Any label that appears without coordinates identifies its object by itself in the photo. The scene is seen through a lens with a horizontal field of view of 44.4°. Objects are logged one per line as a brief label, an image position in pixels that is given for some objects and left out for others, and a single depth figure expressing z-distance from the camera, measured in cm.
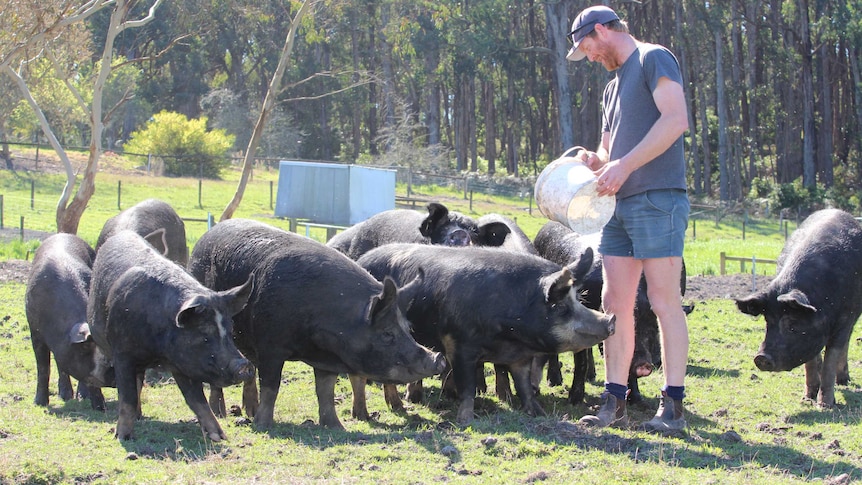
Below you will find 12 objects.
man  638
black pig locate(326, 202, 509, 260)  1007
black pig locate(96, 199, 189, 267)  1161
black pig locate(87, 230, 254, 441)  661
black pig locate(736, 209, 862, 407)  822
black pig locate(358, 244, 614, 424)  715
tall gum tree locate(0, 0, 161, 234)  1888
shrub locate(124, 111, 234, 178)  4738
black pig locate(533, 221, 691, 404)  809
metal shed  2255
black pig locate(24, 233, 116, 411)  805
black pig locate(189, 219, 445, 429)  696
